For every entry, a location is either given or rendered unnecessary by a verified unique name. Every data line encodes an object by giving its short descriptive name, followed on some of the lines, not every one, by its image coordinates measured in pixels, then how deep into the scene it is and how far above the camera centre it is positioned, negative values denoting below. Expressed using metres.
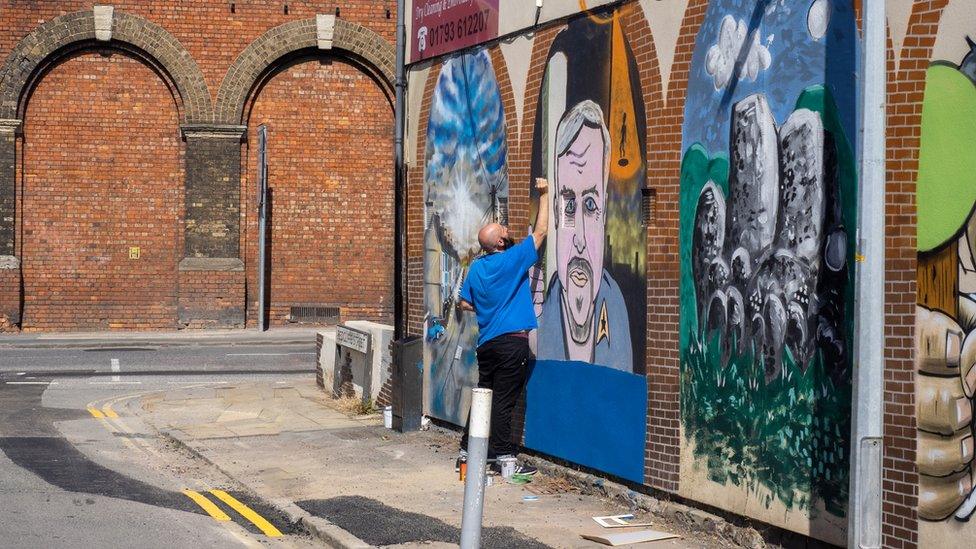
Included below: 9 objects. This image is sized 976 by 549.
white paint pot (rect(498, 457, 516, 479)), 9.40 -1.42
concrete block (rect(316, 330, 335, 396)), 15.16 -1.05
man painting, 9.16 -0.27
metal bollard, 5.93 -0.91
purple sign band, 10.88 +2.26
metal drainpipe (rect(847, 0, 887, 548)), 6.01 -0.09
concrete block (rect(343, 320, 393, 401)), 13.24 -0.88
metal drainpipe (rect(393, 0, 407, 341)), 12.16 +0.69
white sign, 13.62 -0.73
